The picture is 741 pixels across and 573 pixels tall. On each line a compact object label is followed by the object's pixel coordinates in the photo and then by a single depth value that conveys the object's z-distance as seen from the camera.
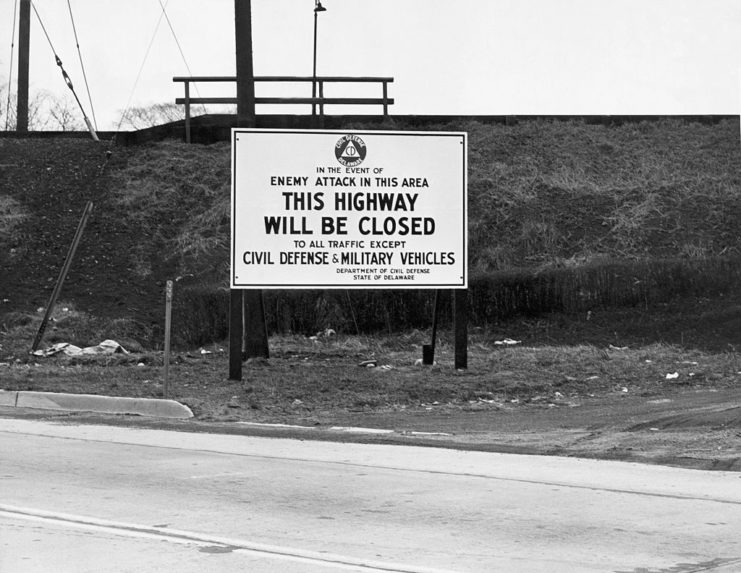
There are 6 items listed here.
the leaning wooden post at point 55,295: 22.83
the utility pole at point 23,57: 36.53
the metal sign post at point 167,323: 16.69
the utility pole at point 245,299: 18.69
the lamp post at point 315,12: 33.26
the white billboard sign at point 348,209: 19.55
